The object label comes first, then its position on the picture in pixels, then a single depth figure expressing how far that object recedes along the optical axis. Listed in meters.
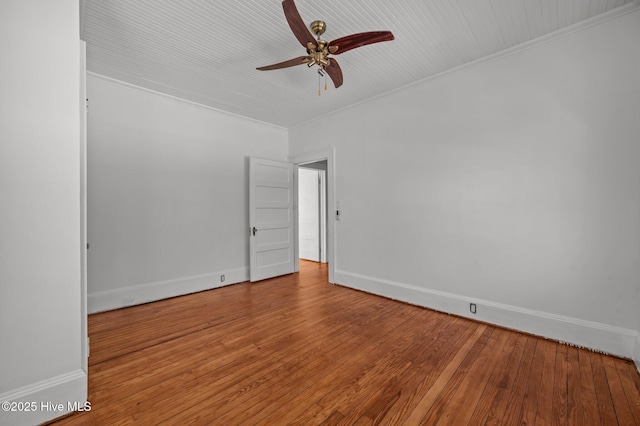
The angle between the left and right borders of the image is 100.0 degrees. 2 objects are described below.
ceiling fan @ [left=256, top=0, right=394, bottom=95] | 1.86
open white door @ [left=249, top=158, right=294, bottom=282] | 4.59
